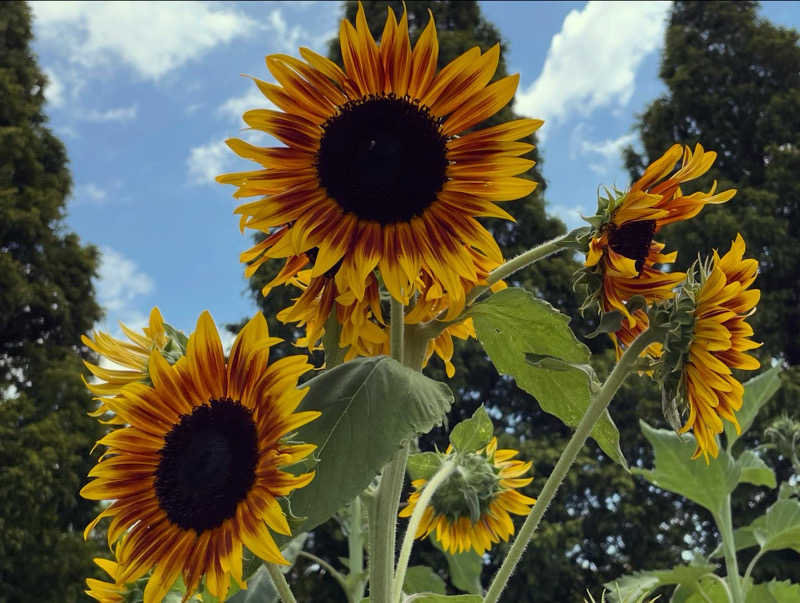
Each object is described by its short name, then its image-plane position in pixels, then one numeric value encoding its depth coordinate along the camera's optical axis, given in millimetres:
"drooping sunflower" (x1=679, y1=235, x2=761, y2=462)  629
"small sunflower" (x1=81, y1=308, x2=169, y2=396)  644
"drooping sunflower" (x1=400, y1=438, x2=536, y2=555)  1037
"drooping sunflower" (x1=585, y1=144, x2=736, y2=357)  615
